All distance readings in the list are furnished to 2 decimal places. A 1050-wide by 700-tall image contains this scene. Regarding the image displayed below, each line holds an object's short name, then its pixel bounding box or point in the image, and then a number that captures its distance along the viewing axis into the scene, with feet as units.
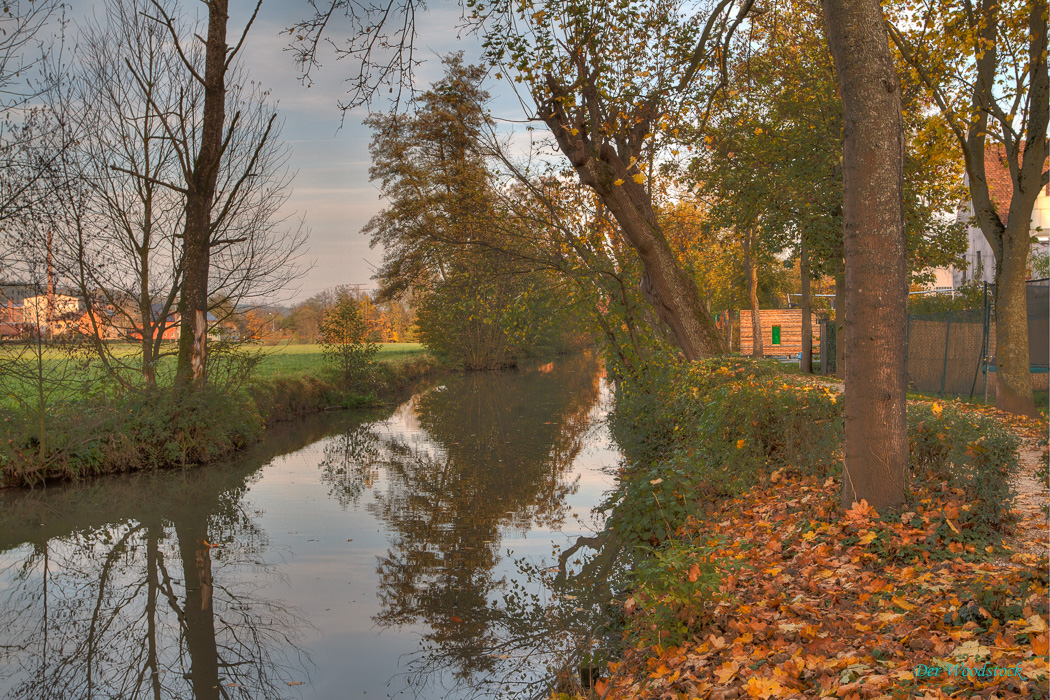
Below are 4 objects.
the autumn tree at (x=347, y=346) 77.61
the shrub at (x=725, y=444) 24.20
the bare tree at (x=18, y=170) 36.17
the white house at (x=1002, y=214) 105.70
